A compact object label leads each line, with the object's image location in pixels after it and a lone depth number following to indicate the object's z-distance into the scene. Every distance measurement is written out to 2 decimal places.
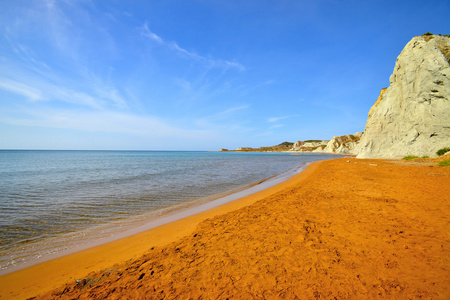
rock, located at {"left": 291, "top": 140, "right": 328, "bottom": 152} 160.02
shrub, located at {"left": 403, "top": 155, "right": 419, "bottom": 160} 23.86
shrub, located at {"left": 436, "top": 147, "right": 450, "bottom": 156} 21.05
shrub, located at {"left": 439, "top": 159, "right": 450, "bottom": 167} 16.01
